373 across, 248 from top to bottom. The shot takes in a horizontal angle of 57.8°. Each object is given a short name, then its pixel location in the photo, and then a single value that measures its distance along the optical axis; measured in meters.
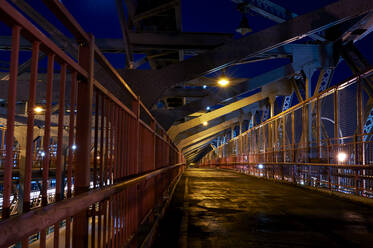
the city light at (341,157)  10.82
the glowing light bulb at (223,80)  16.34
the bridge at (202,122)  2.02
